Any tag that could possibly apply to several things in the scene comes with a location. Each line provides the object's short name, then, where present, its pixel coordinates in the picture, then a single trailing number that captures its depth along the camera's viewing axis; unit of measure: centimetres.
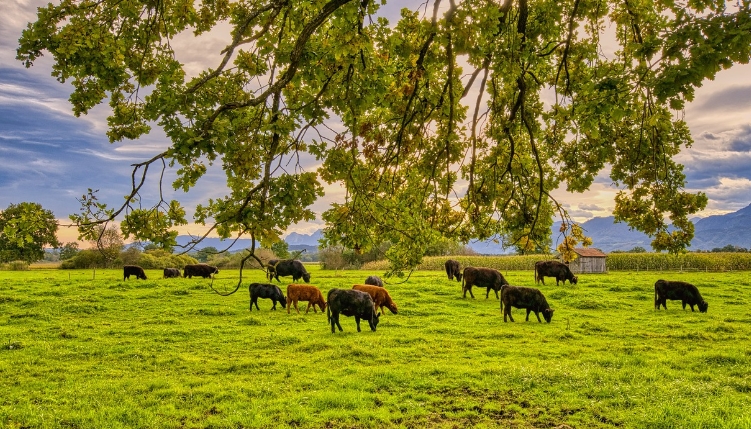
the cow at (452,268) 3469
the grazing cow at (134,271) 3866
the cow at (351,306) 1595
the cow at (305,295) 2088
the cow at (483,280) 2481
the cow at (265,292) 2139
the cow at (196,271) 4044
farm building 5325
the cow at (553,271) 3152
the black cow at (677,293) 2116
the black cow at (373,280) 2633
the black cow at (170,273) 4156
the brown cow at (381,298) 1992
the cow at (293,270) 3331
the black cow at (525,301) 1816
